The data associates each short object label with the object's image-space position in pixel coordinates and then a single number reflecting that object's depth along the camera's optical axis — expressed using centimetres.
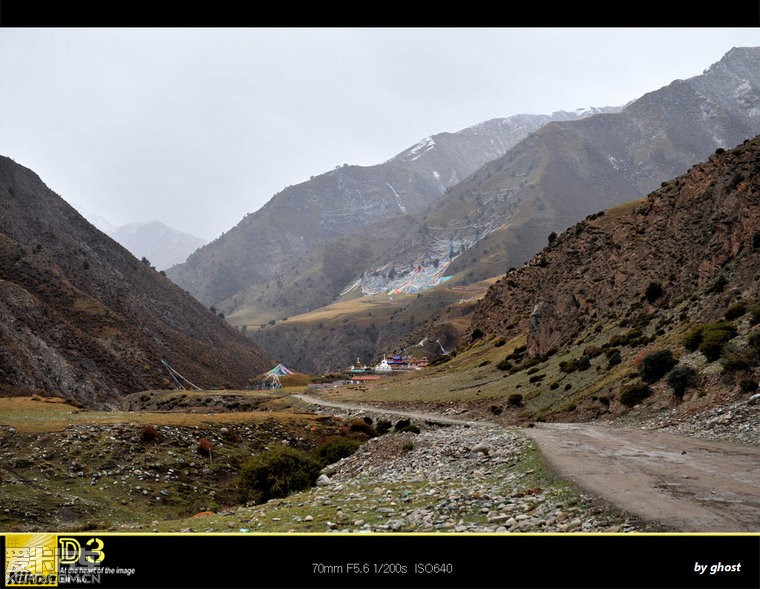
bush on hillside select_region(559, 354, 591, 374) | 4448
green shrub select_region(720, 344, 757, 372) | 2453
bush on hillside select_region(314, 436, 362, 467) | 3312
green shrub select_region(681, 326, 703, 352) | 3121
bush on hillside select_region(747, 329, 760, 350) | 2510
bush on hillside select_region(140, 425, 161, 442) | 3294
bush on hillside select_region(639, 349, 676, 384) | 3081
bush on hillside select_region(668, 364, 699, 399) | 2730
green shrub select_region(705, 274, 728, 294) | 3844
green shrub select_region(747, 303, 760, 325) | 2859
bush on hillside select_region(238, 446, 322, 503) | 2403
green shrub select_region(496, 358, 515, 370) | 6551
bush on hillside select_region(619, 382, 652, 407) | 3055
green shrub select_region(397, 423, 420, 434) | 3984
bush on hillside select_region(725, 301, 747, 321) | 3186
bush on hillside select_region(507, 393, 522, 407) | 4466
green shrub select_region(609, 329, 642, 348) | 4259
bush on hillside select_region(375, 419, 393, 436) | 4419
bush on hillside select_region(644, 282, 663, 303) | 5053
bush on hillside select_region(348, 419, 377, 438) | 4422
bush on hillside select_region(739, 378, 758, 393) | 2273
